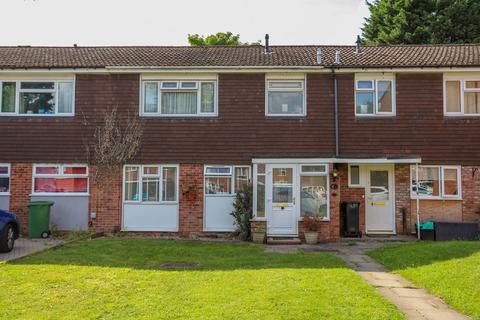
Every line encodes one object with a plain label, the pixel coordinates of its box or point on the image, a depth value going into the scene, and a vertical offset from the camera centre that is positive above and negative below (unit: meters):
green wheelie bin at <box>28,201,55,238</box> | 13.50 -1.08
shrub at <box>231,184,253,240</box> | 13.51 -0.77
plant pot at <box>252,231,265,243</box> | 13.16 -1.48
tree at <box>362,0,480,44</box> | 26.50 +9.45
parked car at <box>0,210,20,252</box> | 10.45 -1.13
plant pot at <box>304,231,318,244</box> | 13.11 -1.49
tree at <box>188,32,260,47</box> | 38.66 +12.12
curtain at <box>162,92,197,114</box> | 14.80 +2.54
